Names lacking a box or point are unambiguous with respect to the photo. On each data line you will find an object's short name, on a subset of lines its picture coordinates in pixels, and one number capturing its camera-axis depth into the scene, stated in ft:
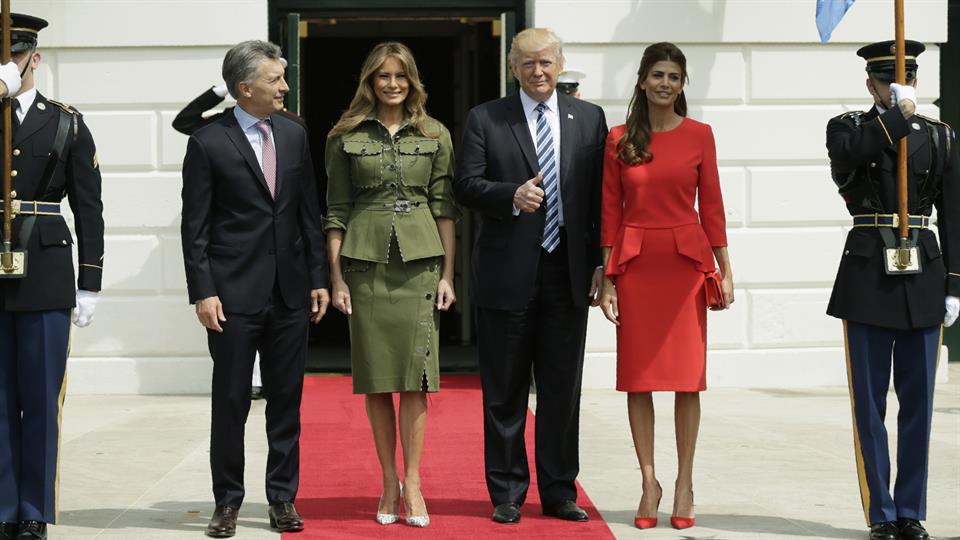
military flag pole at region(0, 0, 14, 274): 36.37
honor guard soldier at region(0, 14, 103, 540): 36.86
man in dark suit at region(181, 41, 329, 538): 38.55
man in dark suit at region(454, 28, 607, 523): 40.27
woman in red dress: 39.27
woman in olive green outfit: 39.91
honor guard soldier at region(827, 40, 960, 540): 37.88
